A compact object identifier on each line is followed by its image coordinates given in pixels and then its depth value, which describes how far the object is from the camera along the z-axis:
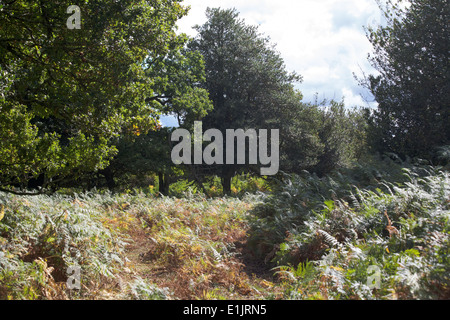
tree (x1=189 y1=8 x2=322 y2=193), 24.22
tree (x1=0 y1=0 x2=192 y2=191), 7.14
